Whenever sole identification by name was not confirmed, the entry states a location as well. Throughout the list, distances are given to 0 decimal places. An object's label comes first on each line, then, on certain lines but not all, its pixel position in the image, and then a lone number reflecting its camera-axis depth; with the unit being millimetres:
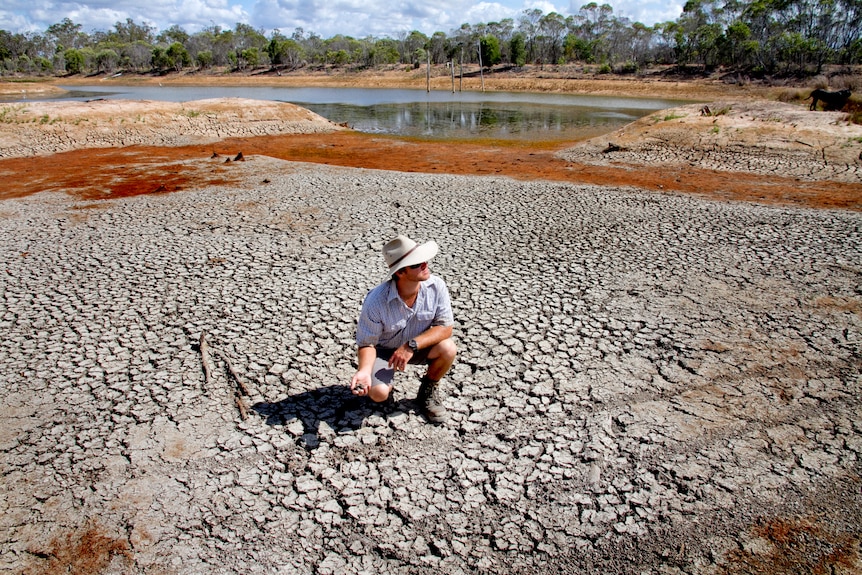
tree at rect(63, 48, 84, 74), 87250
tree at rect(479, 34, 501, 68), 68188
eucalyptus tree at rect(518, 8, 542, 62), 78212
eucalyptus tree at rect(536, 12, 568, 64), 77688
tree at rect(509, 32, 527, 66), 67875
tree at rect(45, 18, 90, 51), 112312
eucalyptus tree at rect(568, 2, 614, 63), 73375
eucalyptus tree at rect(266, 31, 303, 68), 84625
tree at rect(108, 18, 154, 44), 121381
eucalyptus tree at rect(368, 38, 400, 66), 78938
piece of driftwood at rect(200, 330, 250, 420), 4012
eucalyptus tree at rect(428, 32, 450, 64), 83062
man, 3293
